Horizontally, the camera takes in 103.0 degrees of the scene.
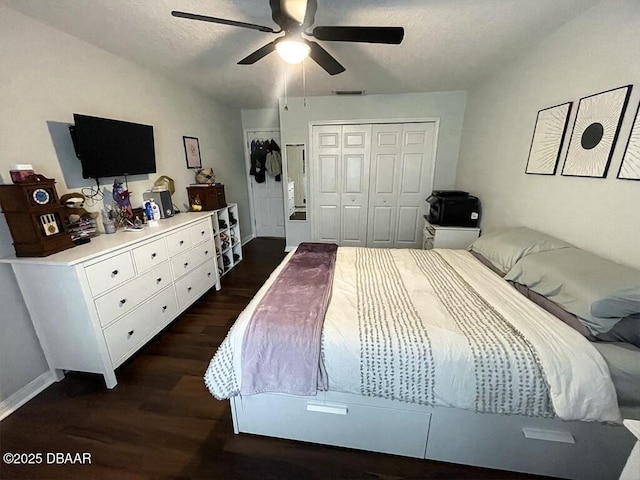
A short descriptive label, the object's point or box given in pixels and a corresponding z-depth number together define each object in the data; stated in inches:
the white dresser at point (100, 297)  60.9
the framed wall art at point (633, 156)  50.7
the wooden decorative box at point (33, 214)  57.5
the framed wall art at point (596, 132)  54.8
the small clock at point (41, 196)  59.0
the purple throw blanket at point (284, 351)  46.4
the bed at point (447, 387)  41.3
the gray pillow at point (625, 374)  39.8
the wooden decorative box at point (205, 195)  121.5
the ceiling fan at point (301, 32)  50.5
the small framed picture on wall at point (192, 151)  124.6
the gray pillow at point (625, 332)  43.1
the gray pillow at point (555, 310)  44.6
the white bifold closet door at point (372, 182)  148.9
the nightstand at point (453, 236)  113.5
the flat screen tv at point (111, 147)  72.9
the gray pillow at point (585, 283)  42.6
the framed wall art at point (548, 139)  69.4
